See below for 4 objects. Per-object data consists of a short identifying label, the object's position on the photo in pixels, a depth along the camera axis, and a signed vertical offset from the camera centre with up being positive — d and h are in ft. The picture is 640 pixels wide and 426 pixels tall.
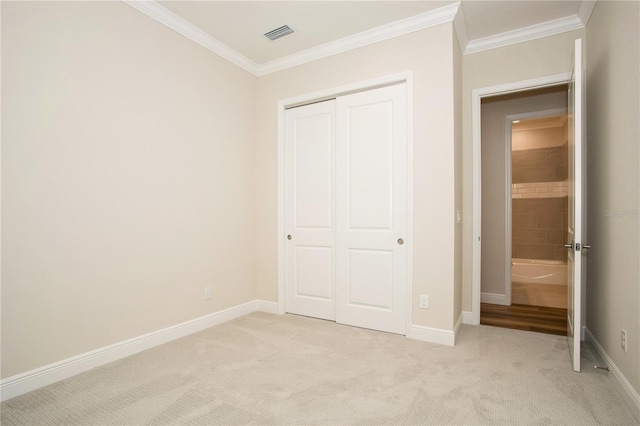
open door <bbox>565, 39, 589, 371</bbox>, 7.12 +0.09
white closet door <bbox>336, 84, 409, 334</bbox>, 9.90 -0.03
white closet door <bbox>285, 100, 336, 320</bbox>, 11.27 -0.07
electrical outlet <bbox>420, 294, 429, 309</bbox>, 9.39 -2.71
